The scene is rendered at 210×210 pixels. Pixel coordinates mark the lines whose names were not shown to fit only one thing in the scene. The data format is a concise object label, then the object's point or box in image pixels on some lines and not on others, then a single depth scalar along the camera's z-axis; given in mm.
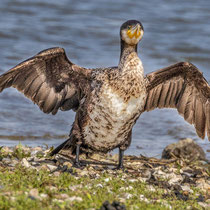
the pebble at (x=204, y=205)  11383
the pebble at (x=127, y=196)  10852
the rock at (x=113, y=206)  9406
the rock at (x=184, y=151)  17062
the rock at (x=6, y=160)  13147
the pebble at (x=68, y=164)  13898
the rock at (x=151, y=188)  12059
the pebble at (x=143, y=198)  10805
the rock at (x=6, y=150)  14449
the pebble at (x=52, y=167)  12912
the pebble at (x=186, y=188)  12759
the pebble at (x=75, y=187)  10875
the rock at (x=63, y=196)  10002
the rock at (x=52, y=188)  10498
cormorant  13820
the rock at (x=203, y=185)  13422
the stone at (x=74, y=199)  9828
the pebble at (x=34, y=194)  9552
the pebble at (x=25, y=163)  12945
